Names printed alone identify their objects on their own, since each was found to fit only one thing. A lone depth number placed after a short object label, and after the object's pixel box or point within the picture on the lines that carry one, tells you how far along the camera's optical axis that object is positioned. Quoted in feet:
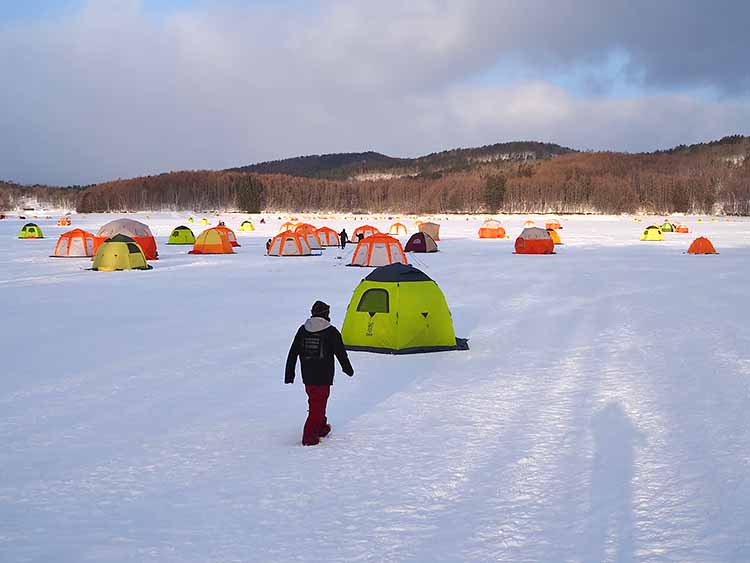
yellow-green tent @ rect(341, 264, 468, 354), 34.30
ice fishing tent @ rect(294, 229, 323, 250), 124.04
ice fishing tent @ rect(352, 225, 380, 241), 144.66
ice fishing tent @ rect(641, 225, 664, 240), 156.56
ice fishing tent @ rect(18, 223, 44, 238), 158.40
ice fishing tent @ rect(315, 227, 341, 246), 141.69
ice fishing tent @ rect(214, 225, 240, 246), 132.89
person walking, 21.11
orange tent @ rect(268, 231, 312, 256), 109.40
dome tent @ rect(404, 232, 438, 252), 118.21
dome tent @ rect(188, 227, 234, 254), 111.75
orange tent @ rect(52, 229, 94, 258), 103.19
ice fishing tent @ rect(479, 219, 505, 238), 173.78
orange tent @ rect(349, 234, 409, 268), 90.79
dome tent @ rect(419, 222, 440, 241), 149.18
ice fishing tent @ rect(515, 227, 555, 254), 112.37
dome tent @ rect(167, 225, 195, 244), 139.13
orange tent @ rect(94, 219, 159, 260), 96.58
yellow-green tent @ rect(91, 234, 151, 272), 82.79
